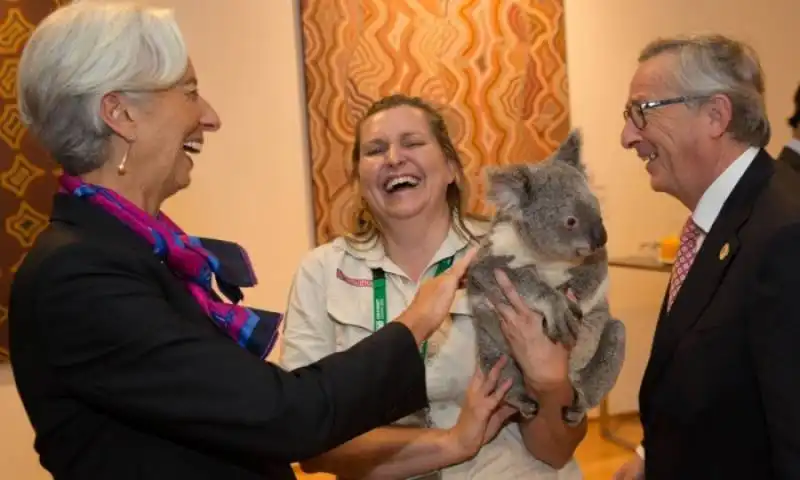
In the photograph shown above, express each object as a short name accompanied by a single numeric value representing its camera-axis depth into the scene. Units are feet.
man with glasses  4.09
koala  5.42
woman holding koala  5.44
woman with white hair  3.47
